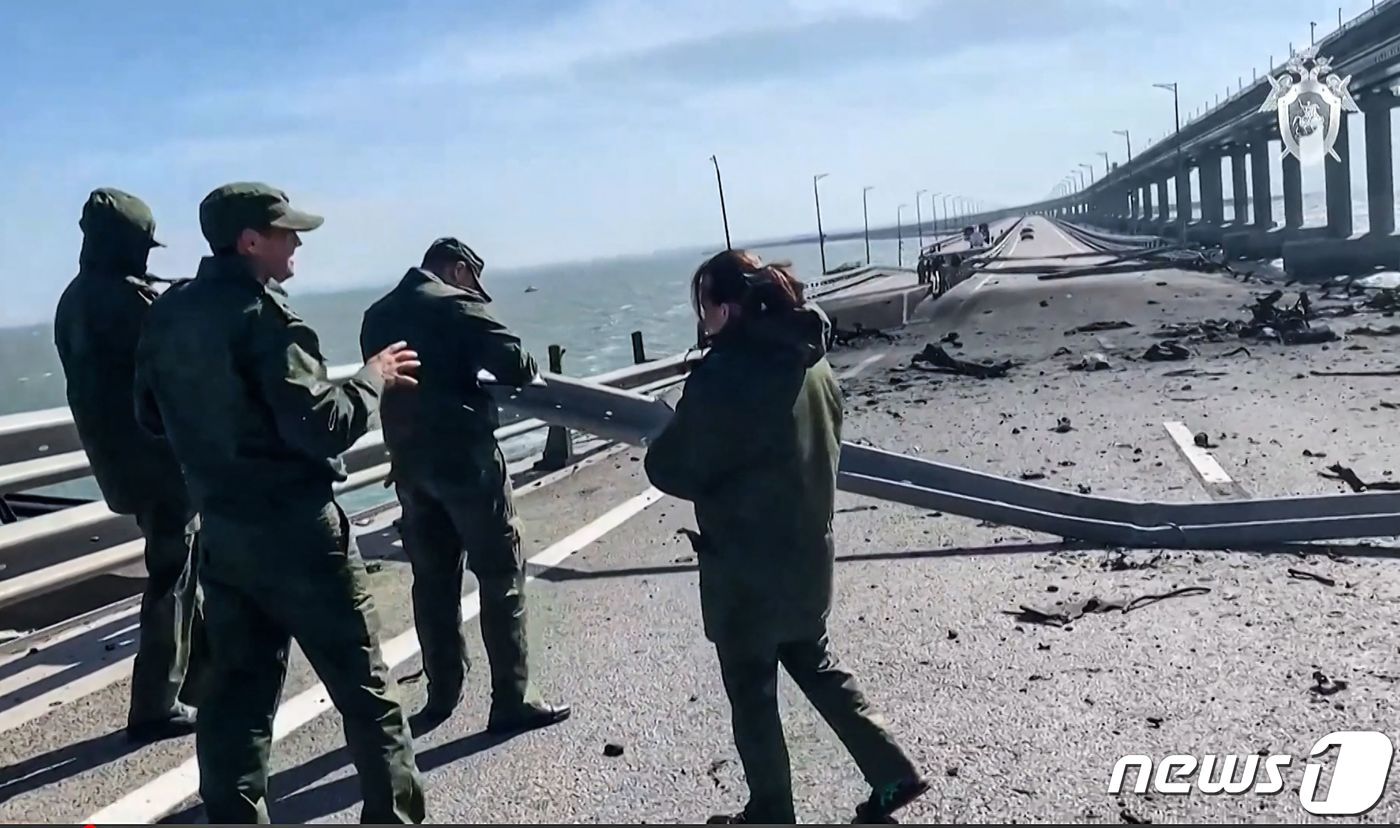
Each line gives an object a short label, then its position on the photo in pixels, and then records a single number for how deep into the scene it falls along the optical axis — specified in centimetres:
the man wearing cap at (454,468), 482
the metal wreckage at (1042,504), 659
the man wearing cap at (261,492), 346
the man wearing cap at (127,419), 477
